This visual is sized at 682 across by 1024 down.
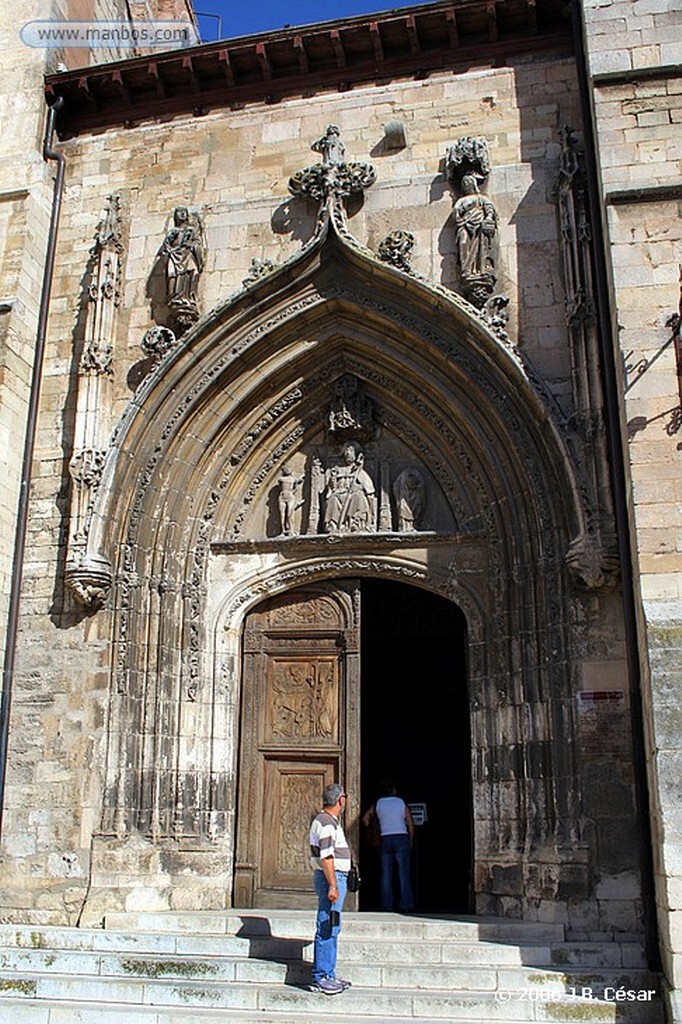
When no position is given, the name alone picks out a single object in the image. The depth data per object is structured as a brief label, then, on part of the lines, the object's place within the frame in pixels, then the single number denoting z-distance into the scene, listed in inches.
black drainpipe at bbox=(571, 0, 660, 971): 275.7
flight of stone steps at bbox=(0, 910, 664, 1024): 245.0
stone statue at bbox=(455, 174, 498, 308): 344.2
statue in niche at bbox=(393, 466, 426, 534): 358.9
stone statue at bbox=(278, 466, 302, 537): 371.6
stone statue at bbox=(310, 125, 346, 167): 376.0
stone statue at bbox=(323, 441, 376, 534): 362.6
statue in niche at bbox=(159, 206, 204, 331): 369.1
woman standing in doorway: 345.7
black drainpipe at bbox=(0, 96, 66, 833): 343.9
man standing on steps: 250.7
